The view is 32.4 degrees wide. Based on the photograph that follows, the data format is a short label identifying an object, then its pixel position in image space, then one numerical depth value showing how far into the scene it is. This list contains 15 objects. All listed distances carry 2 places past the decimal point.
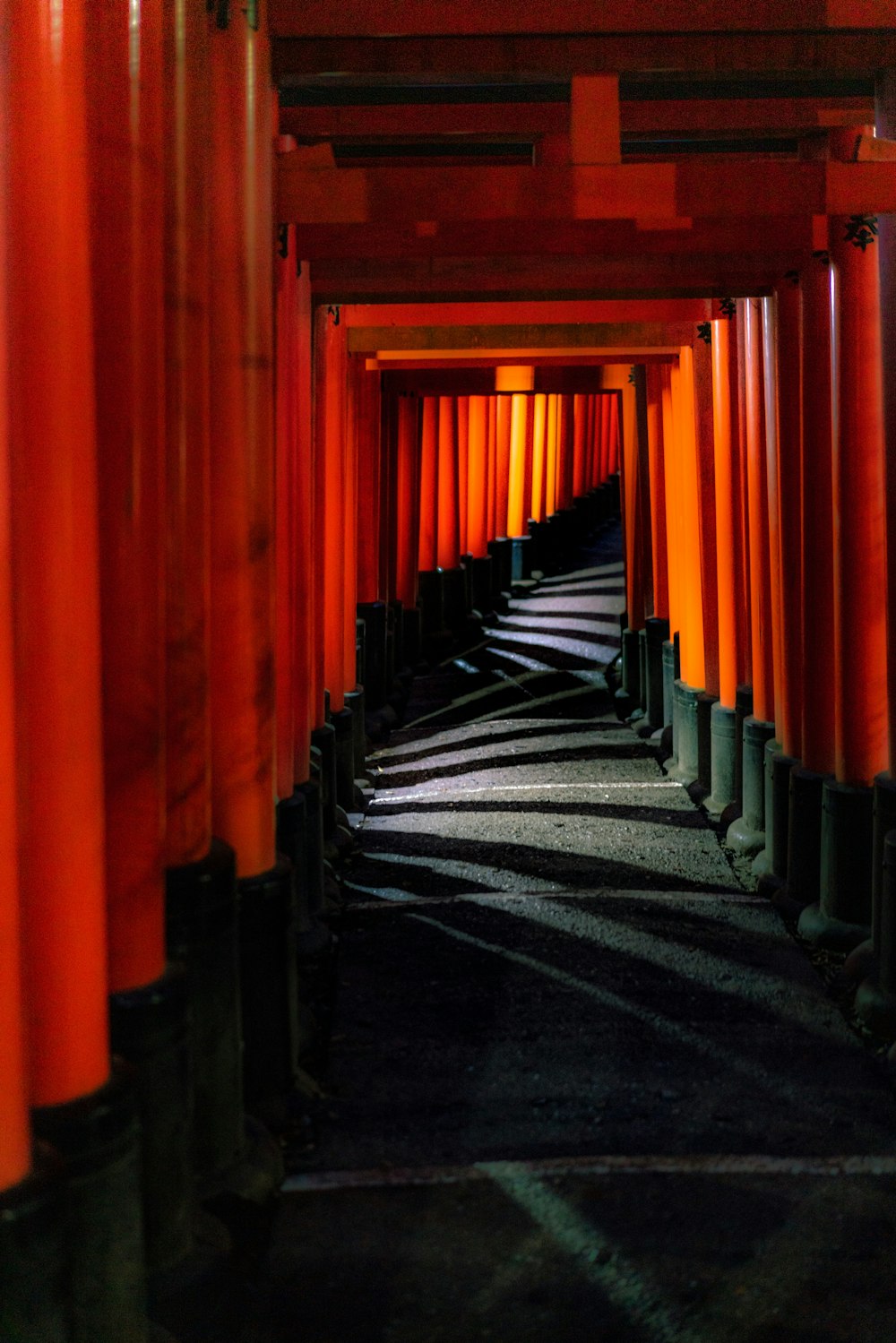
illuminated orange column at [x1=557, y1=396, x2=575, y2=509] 27.63
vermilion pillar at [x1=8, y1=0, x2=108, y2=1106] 2.92
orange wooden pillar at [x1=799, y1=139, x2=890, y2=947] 6.41
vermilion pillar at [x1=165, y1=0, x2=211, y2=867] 3.96
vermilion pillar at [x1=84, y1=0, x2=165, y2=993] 3.47
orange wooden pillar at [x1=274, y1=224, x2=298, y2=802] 6.38
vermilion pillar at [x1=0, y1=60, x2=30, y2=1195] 2.74
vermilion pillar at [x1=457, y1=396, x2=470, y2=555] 19.72
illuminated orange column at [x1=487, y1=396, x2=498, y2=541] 21.00
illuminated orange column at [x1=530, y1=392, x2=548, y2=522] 24.89
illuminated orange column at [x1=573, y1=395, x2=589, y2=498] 29.66
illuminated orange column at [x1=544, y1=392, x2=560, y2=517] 25.30
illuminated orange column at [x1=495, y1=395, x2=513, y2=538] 22.31
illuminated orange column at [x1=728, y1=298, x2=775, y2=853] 8.29
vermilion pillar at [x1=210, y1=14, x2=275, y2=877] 4.65
